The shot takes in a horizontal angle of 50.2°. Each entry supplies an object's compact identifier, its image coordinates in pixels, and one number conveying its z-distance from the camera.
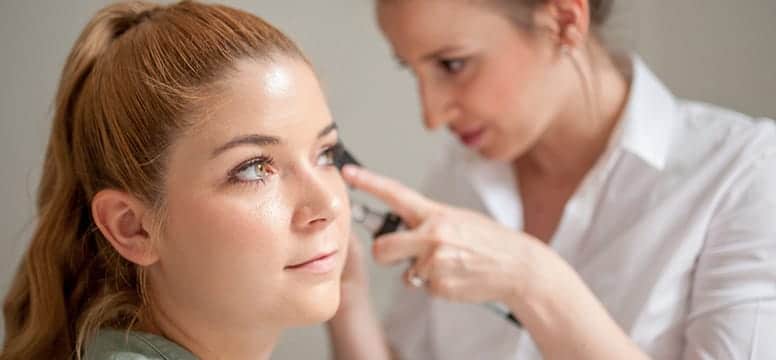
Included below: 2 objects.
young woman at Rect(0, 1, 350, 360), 0.70
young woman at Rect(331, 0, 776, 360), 0.87
